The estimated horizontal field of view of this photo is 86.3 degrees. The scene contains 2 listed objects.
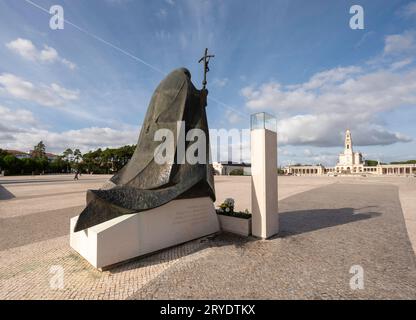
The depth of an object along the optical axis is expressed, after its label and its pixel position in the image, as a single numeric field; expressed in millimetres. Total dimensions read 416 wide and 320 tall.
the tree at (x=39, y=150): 87631
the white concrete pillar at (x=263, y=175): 6562
